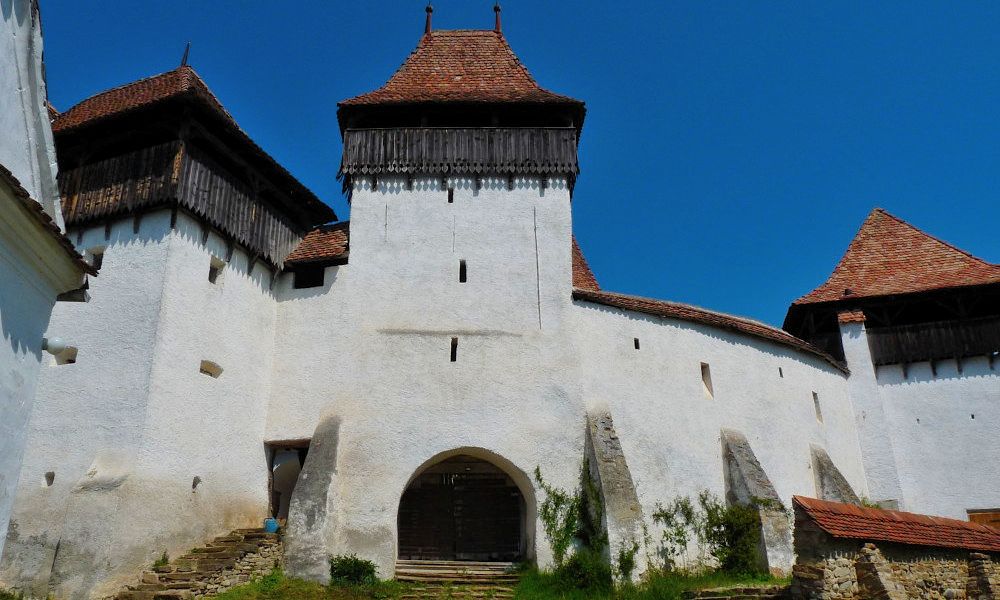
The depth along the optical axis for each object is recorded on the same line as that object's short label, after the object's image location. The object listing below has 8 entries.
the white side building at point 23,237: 7.41
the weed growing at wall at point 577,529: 14.38
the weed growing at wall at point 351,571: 14.27
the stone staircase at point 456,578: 14.06
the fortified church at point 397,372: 14.30
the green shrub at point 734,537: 15.48
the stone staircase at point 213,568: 12.91
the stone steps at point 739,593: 12.03
